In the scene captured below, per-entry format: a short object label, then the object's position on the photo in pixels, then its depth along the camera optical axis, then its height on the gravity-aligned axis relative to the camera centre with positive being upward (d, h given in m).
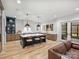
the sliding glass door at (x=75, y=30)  4.60 -0.15
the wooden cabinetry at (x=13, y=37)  5.53 -0.96
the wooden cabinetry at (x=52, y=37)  5.91 -1.03
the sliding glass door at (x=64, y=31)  5.24 -0.26
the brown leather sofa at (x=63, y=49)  1.51 -0.90
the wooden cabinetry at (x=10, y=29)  5.59 -0.02
